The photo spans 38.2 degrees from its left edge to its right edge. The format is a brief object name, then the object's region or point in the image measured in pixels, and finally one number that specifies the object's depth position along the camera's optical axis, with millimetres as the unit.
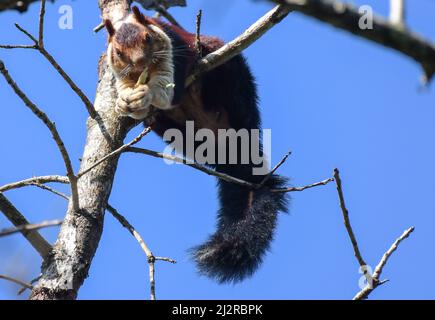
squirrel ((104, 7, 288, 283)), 5559
